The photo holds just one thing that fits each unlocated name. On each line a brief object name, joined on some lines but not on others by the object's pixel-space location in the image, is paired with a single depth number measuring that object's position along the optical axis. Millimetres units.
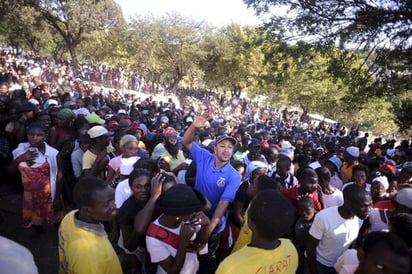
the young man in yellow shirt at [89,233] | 2023
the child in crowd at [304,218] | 3475
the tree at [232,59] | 33750
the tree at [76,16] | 26438
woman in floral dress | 3939
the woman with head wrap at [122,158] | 4188
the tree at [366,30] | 8500
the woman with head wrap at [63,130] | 5480
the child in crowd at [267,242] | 1915
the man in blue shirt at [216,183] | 3082
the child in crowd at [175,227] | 2254
